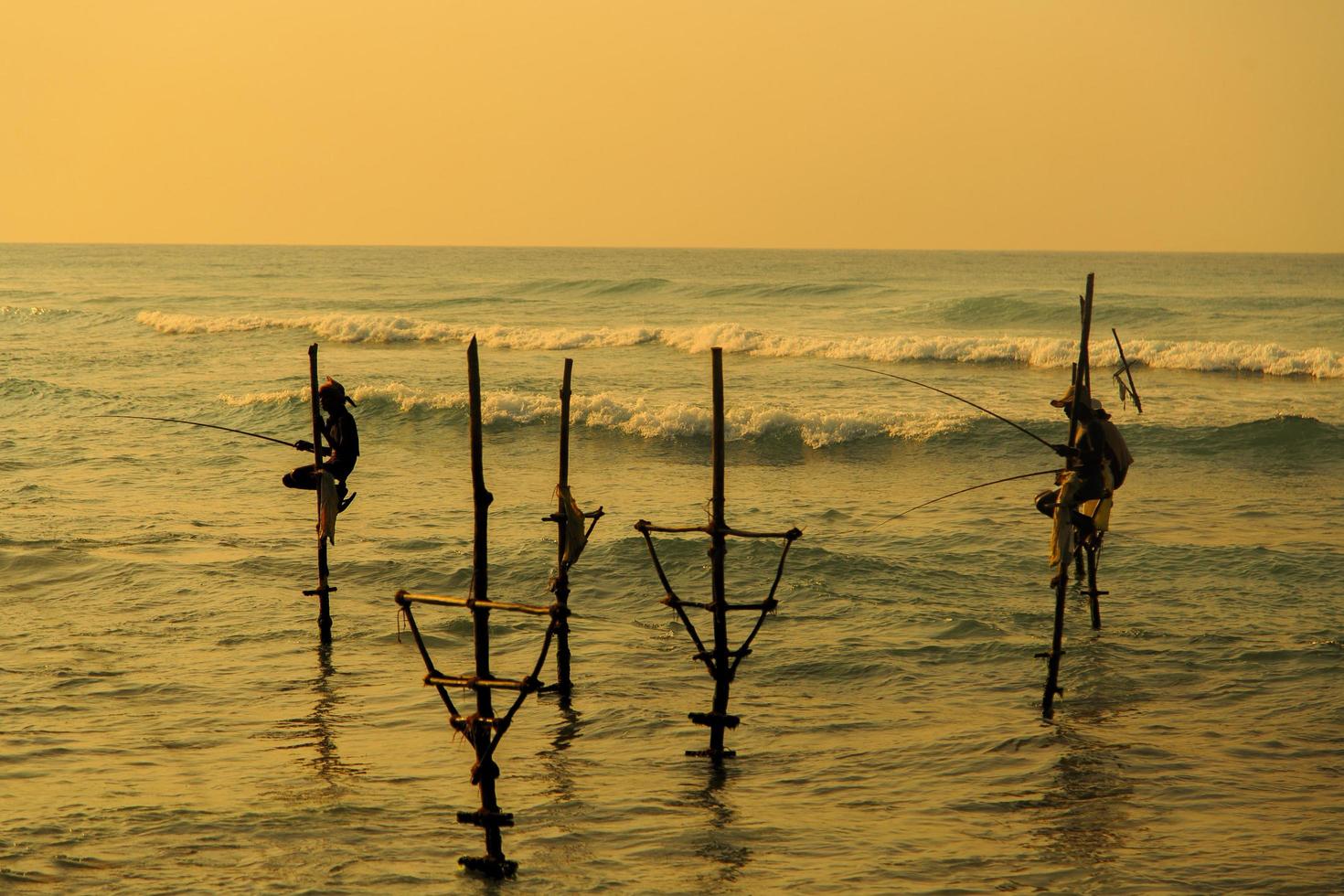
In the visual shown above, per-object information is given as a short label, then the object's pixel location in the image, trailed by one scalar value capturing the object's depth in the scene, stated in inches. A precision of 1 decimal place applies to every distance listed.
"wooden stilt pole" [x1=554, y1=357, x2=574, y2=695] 821.2
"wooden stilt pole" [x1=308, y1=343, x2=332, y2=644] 891.7
